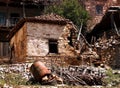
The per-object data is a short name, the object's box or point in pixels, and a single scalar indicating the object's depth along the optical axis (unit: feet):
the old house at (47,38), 78.28
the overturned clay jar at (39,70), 54.85
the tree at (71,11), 118.92
